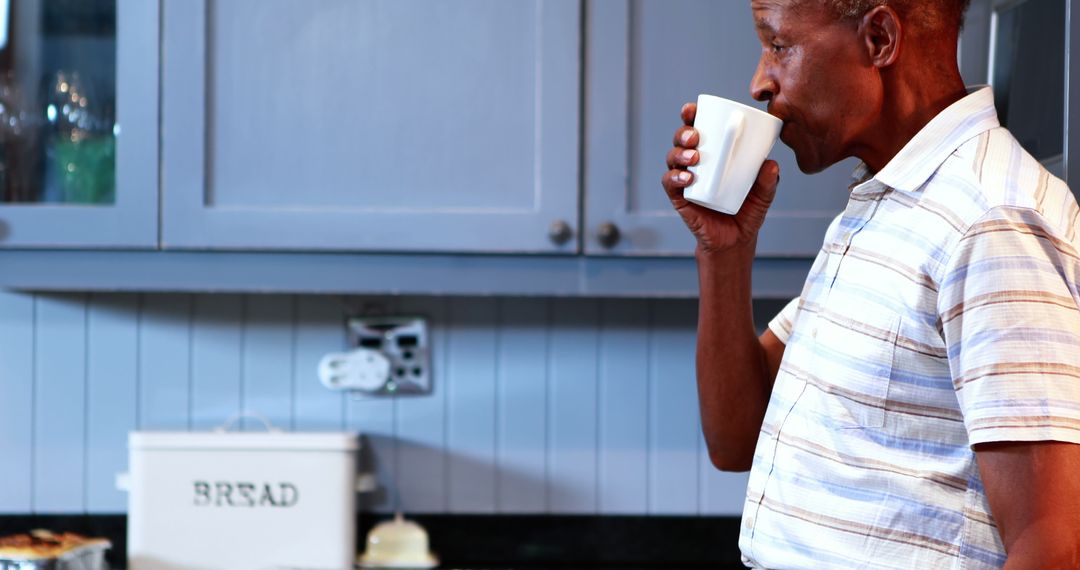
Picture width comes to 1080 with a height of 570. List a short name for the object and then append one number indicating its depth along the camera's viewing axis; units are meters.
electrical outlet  3.53
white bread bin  3.40
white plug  3.52
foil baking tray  3.23
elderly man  2.11
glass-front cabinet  3.19
